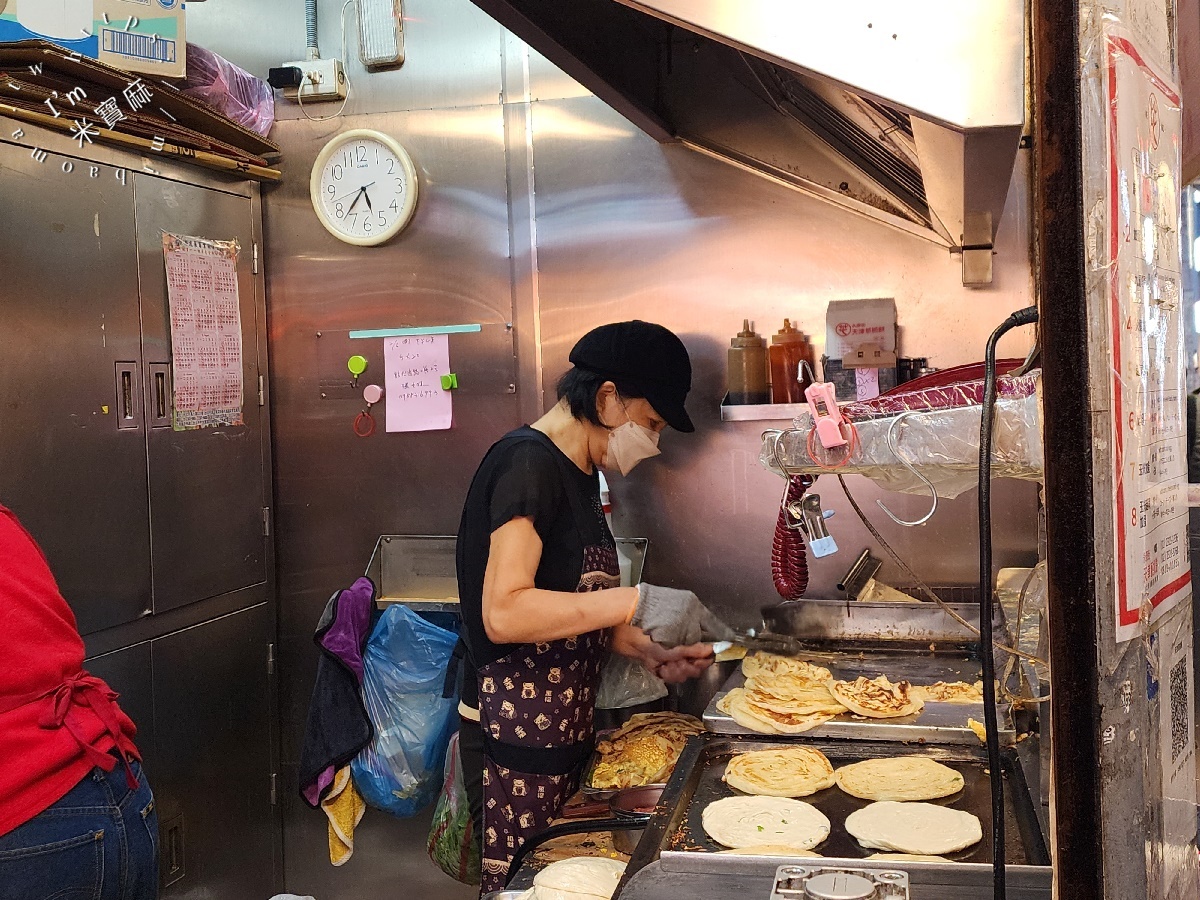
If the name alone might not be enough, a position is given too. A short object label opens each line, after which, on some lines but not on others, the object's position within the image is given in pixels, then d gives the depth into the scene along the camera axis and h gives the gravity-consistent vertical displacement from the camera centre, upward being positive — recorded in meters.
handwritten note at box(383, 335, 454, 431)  3.71 +0.15
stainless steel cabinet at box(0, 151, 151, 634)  2.82 +0.15
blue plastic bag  3.30 -0.90
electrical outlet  3.71 +1.23
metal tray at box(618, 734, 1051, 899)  1.45 -0.67
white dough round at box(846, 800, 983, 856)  1.64 -0.67
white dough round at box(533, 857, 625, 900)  1.66 -0.74
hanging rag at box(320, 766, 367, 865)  3.35 -1.23
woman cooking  2.47 -0.42
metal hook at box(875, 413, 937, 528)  1.37 -0.05
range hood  1.04 +0.51
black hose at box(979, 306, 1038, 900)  0.90 -0.17
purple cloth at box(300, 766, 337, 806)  3.33 -1.13
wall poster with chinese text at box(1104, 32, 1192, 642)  0.66 +0.04
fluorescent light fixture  3.68 +1.37
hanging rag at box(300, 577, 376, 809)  3.30 -0.88
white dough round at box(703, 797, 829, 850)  1.70 -0.68
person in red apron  2.05 -0.66
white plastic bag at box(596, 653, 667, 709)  2.98 -0.76
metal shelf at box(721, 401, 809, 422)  3.24 +0.00
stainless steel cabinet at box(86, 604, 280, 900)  3.22 -1.02
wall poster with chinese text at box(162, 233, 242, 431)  3.39 +0.34
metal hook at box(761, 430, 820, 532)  2.04 -0.20
